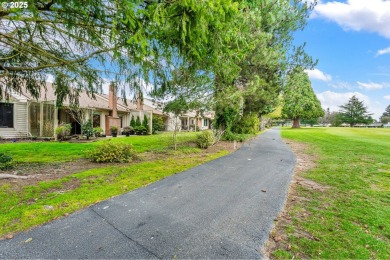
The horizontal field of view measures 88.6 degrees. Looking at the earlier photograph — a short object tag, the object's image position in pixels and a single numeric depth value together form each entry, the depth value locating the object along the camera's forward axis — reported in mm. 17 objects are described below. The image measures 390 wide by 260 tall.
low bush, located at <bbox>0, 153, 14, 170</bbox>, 6339
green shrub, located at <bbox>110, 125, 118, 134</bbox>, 17641
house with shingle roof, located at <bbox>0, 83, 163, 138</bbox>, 13461
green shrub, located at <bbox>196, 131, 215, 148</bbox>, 11969
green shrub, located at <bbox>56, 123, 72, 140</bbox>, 13709
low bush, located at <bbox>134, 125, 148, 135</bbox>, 20562
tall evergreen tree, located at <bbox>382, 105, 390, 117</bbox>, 87438
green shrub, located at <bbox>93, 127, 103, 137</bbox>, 15841
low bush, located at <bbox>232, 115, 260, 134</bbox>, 20894
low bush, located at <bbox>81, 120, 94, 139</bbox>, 14578
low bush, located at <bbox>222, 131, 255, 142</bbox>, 15883
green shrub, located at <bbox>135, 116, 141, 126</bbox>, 21453
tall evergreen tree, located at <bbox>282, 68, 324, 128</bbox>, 47769
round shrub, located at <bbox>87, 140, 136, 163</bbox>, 7617
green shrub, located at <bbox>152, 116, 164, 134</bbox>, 22891
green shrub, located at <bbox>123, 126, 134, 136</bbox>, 19388
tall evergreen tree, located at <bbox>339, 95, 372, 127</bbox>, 66250
